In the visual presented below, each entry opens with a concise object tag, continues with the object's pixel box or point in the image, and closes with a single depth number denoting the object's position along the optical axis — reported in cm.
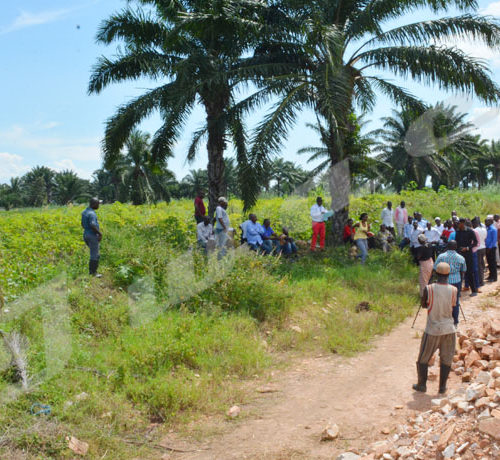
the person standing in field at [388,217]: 1345
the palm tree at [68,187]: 4869
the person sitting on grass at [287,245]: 1164
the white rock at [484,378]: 471
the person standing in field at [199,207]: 1114
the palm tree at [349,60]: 1025
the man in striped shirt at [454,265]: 718
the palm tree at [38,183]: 5456
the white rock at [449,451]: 359
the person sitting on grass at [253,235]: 1066
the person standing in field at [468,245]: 958
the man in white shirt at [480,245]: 1029
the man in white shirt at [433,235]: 1114
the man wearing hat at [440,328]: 534
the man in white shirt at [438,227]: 1175
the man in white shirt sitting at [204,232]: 997
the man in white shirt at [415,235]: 1142
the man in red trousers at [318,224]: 1240
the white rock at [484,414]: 377
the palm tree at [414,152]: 3047
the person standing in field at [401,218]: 1405
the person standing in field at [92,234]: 840
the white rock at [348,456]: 396
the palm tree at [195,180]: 5749
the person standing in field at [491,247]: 1073
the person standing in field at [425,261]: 846
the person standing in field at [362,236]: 1134
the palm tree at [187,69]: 1109
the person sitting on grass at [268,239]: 1105
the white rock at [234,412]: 499
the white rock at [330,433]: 444
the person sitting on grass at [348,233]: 1286
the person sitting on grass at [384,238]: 1295
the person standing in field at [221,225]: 977
